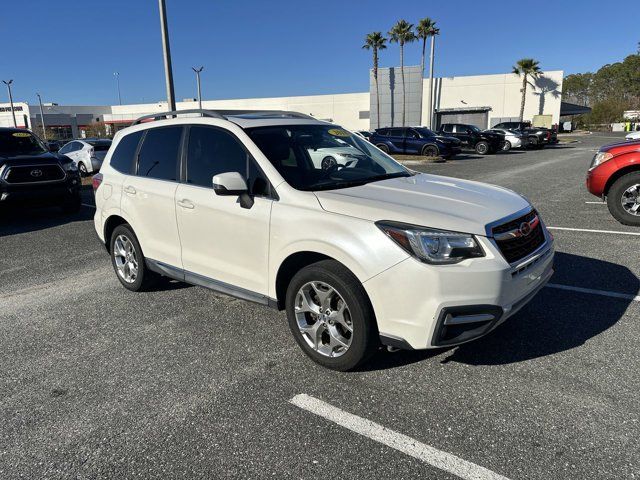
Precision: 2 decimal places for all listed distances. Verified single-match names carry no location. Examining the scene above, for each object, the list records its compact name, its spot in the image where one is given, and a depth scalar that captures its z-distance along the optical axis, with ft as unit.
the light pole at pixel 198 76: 140.59
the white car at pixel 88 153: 54.24
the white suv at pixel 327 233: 9.34
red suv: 24.14
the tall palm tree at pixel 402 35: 155.63
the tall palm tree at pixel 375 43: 156.66
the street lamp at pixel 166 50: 43.04
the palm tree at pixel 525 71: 154.20
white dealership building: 159.74
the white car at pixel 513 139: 96.07
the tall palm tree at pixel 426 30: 153.89
